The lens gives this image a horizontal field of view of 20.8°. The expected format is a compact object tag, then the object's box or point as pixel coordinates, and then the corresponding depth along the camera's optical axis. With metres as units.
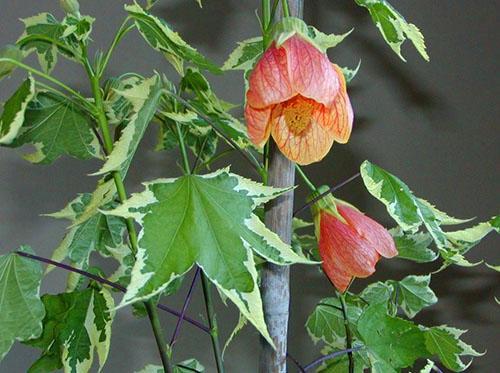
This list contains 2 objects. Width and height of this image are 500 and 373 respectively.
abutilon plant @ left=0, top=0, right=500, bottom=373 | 0.56
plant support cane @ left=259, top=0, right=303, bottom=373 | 0.60
